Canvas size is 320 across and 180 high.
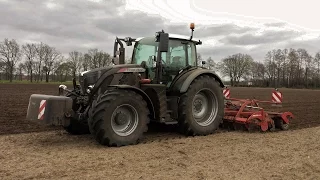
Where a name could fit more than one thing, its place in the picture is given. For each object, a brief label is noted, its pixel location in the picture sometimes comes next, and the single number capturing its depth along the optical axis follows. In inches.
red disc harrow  333.1
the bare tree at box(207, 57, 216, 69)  3615.7
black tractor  243.0
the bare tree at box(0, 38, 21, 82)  2576.3
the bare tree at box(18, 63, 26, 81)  2770.4
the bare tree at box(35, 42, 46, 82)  2775.1
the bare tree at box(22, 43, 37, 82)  2783.0
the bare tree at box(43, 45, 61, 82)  2753.4
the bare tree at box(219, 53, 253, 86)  3464.6
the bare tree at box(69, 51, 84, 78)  2721.5
